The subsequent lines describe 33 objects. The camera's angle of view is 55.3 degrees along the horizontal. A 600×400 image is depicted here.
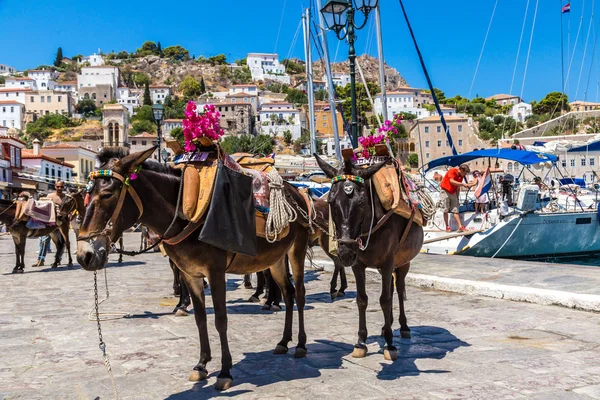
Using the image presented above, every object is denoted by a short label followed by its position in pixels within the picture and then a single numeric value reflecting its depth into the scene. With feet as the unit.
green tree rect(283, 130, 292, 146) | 463.83
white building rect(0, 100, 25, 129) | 510.99
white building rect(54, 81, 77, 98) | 593.42
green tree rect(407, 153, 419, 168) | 414.90
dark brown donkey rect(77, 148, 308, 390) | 14.34
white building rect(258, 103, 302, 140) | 472.85
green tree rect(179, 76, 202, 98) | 611.47
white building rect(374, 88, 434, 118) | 529.04
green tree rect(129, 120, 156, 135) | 501.15
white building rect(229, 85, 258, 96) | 560.78
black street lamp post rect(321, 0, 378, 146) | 37.22
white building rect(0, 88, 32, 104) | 539.70
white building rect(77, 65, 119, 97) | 588.09
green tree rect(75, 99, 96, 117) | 550.77
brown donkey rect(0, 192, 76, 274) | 46.80
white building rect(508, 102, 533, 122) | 519.19
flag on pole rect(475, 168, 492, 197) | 59.84
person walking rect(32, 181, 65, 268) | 50.44
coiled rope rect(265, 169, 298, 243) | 18.53
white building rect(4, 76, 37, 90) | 572.06
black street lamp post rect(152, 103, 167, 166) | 65.77
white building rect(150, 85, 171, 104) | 604.08
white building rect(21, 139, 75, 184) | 242.37
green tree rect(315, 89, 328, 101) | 519.60
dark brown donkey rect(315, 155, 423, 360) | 17.34
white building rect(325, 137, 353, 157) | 415.85
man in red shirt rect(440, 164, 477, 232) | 53.62
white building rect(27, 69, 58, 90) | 592.60
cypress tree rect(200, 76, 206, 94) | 613.11
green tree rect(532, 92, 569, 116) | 504.84
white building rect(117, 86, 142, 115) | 579.03
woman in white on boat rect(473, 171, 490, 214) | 60.08
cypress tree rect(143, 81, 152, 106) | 571.52
